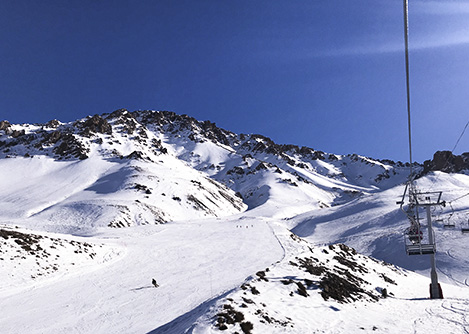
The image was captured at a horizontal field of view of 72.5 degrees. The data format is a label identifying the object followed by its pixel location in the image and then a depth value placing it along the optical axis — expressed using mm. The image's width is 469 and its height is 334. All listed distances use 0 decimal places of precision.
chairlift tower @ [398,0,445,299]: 23203
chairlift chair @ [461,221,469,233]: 46656
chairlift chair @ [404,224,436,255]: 23375
